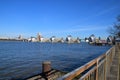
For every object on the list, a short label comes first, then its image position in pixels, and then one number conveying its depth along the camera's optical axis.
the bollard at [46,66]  5.51
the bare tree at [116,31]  24.06
